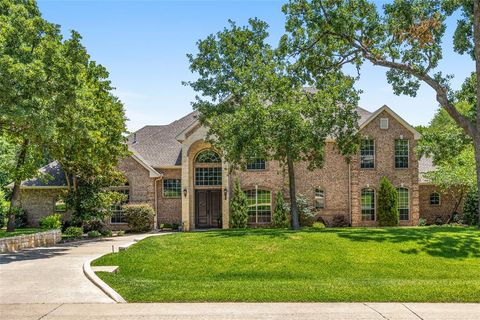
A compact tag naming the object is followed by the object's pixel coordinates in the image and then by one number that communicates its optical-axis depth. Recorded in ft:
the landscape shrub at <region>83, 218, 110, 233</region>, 101.62
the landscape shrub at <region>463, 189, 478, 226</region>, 106.63
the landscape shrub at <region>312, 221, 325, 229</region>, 100.16
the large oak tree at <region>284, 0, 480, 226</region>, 67.77
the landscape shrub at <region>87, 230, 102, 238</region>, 94.46
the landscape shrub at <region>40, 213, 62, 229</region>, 95.35
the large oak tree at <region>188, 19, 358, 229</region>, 67.15
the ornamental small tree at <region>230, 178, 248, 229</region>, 100.99
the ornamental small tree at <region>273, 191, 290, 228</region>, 100.68
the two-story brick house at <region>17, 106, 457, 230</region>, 104.06
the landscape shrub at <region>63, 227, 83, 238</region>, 92.53
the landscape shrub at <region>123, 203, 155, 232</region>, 100.89
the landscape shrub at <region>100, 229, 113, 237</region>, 97.86
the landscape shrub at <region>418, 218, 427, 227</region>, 108.62
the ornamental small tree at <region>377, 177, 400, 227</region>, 102.73
